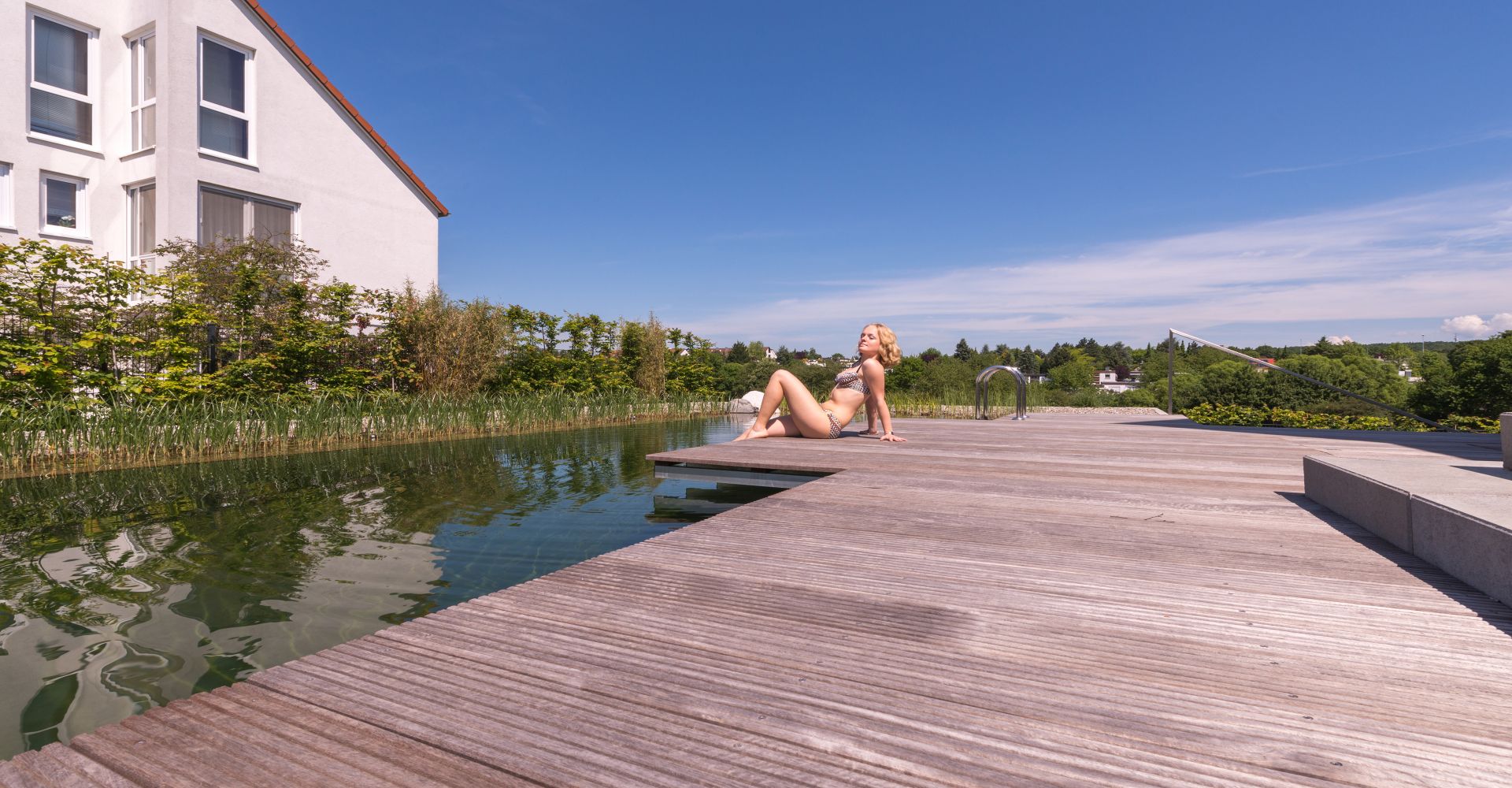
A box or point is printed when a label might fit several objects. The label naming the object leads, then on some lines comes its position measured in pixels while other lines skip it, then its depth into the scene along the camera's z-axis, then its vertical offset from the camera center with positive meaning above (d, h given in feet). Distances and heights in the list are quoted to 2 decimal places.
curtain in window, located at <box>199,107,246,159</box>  39.47 +17.68
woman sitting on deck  20.58 +0.24
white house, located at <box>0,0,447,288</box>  36.32 +17.81
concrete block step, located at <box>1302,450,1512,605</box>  5.98 -1.32
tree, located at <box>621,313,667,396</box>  59.41 +4.77
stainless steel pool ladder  29.22 +0.54
